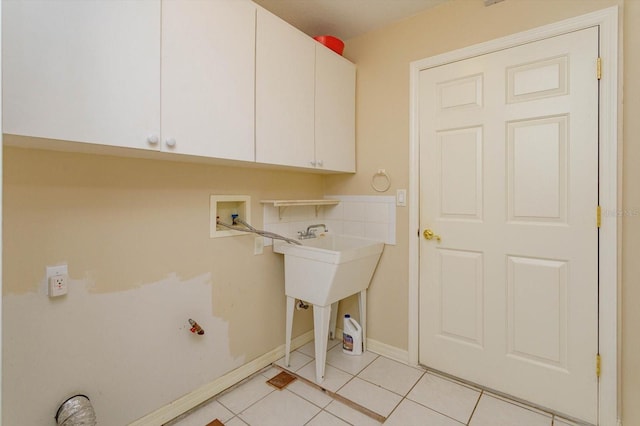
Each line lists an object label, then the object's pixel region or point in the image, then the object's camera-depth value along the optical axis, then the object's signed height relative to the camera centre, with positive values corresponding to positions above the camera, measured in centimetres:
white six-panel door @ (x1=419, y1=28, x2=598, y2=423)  158 -5
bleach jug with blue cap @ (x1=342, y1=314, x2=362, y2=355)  225 -92
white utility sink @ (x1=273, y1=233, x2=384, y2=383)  185 -41
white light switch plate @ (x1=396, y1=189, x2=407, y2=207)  215 +10
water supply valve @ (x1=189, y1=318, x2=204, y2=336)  166 -63
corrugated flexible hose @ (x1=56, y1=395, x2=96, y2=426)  125 -83
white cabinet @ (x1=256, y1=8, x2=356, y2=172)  167 +69
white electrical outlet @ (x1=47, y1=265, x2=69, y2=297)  126 -29
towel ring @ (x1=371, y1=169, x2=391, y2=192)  224 +23
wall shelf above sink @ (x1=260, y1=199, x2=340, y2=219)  203 +6
